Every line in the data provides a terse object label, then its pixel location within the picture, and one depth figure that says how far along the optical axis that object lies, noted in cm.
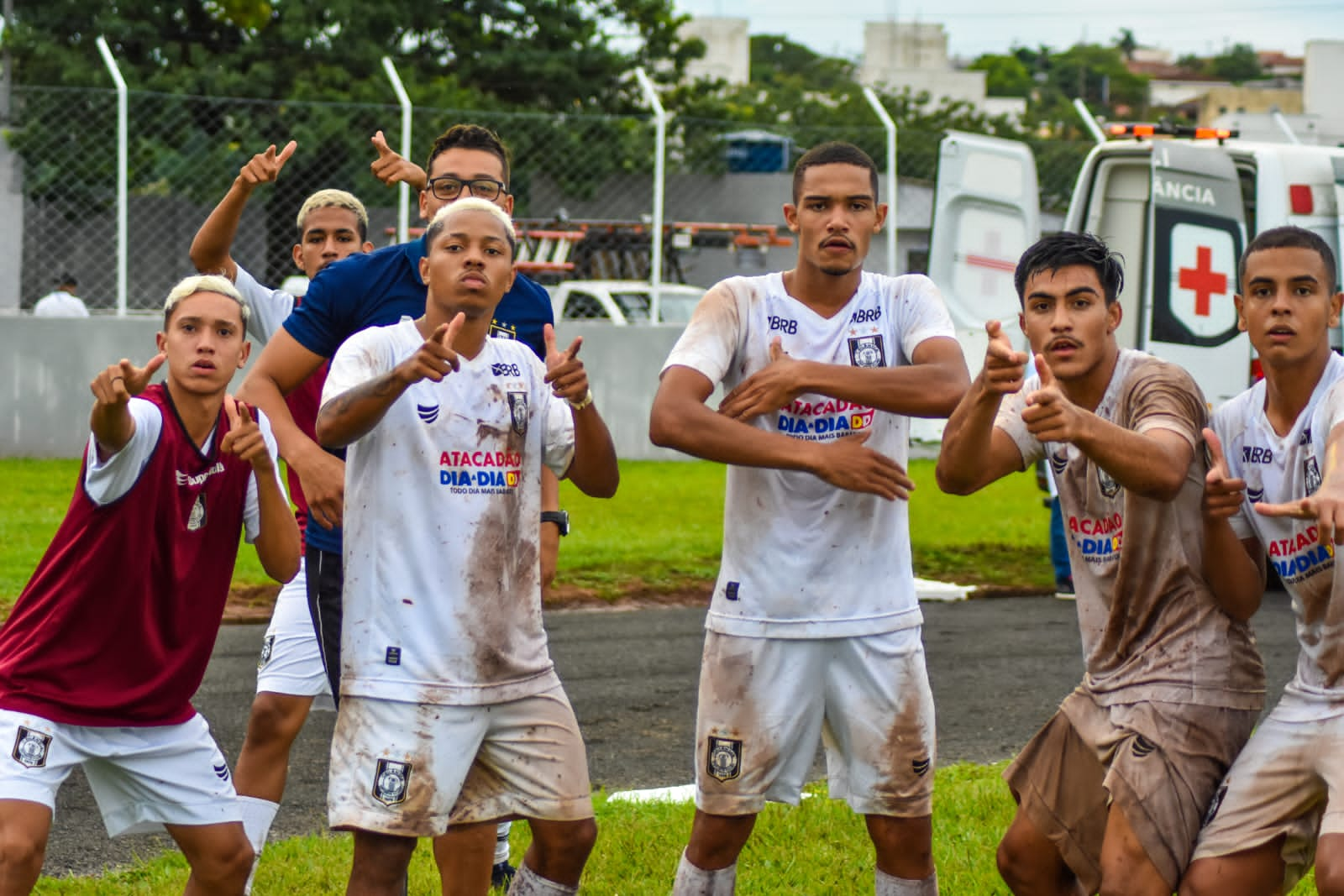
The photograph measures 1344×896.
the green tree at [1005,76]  8606
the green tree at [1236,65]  13525
